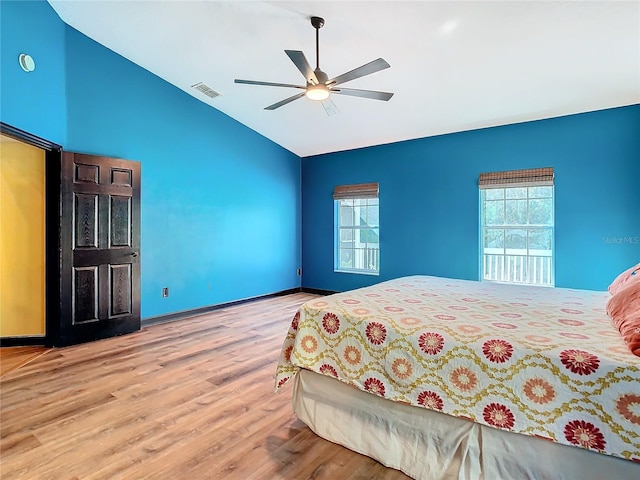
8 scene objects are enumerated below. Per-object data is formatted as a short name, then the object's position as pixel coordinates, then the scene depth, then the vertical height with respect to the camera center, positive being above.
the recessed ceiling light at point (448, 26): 2.70 +1.80
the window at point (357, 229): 5.83 +0.20
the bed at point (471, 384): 1.19 -0.63
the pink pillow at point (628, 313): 1.26 -0.34
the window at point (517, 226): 4.31 +0.20
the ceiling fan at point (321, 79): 2.49 +1.32
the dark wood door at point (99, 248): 3.43 -0.10
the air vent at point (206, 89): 4.35 +2.04
